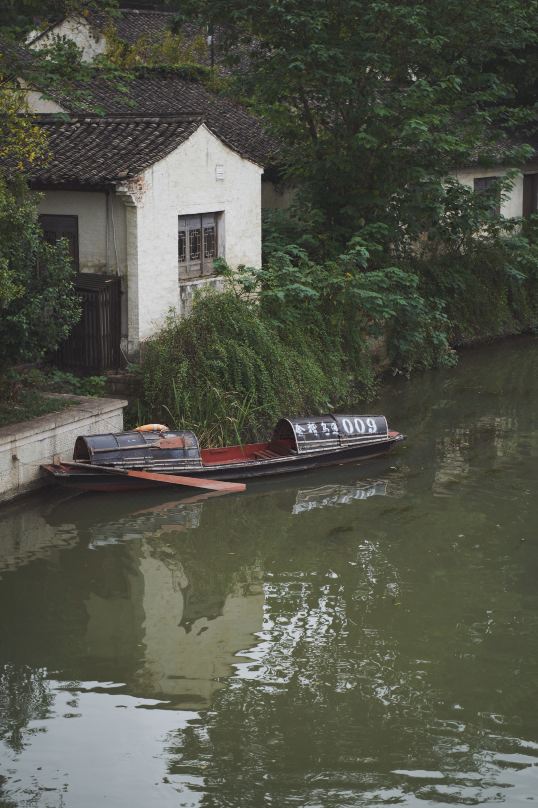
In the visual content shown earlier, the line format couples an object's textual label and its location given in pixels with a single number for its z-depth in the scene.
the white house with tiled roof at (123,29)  28.45
